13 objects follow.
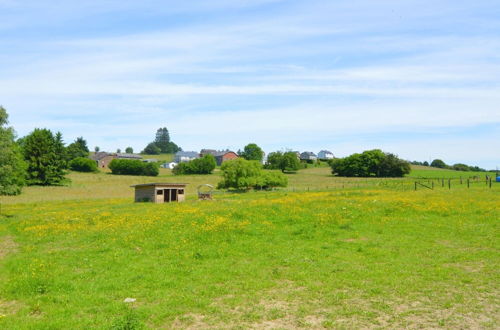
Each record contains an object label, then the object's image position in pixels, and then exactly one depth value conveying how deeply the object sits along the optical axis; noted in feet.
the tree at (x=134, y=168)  478.18
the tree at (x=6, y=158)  146.72
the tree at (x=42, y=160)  329.01
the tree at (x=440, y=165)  634.51
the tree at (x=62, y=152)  347.56
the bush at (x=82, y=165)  491.35
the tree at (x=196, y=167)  502.54
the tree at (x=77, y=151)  564.71
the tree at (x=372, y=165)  426.51
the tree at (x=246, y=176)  278.87
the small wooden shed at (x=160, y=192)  194.90
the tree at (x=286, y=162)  497.46
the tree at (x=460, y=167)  555.28
